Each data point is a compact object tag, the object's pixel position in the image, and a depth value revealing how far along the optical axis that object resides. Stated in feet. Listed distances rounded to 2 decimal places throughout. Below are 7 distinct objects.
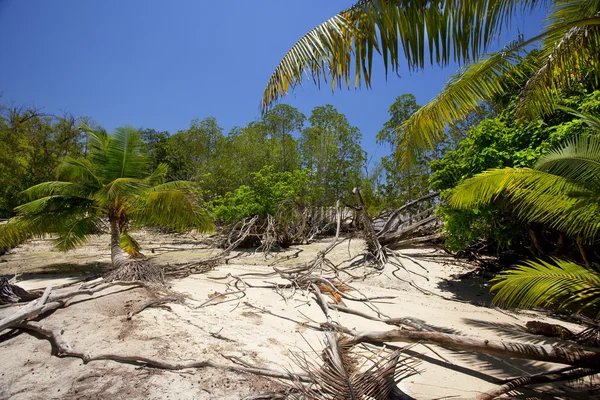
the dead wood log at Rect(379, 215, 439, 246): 27.86
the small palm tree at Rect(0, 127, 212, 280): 24.40
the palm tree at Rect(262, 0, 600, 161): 9.85
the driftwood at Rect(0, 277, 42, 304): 14.42
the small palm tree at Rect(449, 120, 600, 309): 9.27
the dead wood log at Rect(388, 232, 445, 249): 27.23
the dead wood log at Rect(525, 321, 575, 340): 11.44
